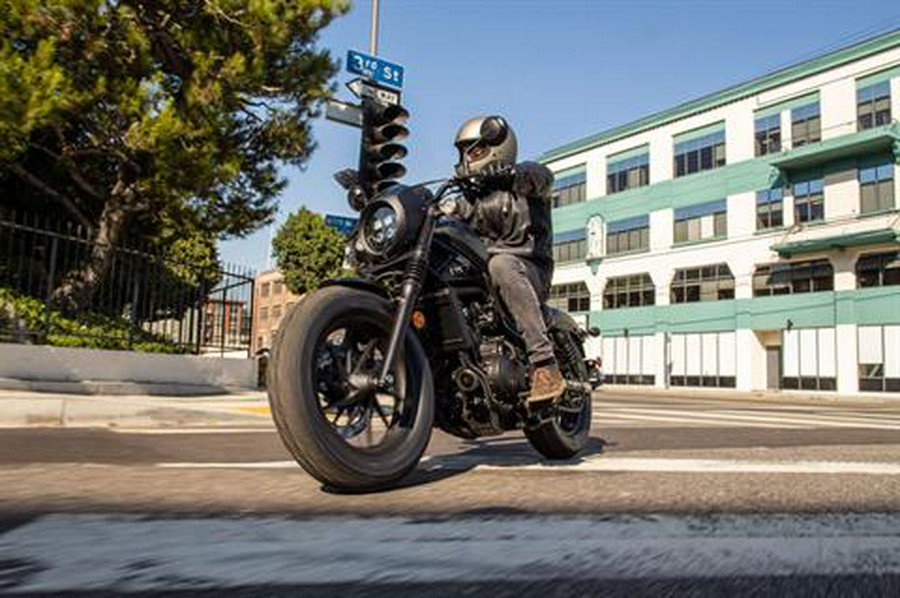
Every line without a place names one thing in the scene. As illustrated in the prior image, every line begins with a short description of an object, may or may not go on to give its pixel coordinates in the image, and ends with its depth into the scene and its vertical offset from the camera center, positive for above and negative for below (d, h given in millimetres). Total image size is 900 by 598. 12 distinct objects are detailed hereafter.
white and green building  31062 +6795
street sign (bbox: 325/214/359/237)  10086 +1911
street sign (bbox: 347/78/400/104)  9141 +3499
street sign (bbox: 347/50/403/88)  9734 +4004
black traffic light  7645 +2310
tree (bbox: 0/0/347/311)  9203 +3630
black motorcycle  2527 +13
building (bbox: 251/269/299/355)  81812 +6326
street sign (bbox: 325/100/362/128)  8477 +2946
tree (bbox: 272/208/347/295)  39562 +5953
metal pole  13094 +5887
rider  3383 +682
